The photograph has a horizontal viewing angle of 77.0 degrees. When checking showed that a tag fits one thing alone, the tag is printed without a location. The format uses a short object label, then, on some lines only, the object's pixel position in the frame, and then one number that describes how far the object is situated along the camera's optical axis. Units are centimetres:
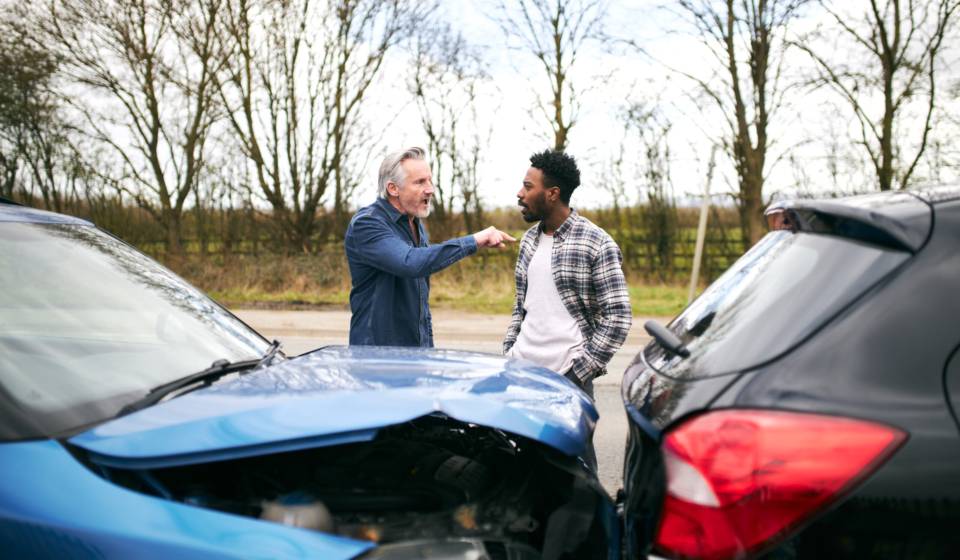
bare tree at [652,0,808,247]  1294
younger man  283
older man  283
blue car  126
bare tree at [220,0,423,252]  1544
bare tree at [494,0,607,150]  1513
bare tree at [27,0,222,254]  1489
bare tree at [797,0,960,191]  1192
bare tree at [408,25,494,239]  1613
